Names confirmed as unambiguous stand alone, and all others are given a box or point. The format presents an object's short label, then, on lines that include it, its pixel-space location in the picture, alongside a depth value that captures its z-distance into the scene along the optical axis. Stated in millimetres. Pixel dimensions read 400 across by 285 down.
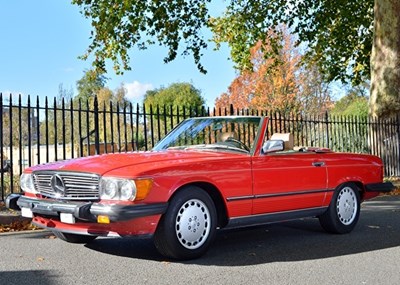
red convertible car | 5211
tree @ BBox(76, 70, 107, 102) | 65500
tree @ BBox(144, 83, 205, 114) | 60228
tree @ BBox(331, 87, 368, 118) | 52875
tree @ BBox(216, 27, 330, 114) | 34562
